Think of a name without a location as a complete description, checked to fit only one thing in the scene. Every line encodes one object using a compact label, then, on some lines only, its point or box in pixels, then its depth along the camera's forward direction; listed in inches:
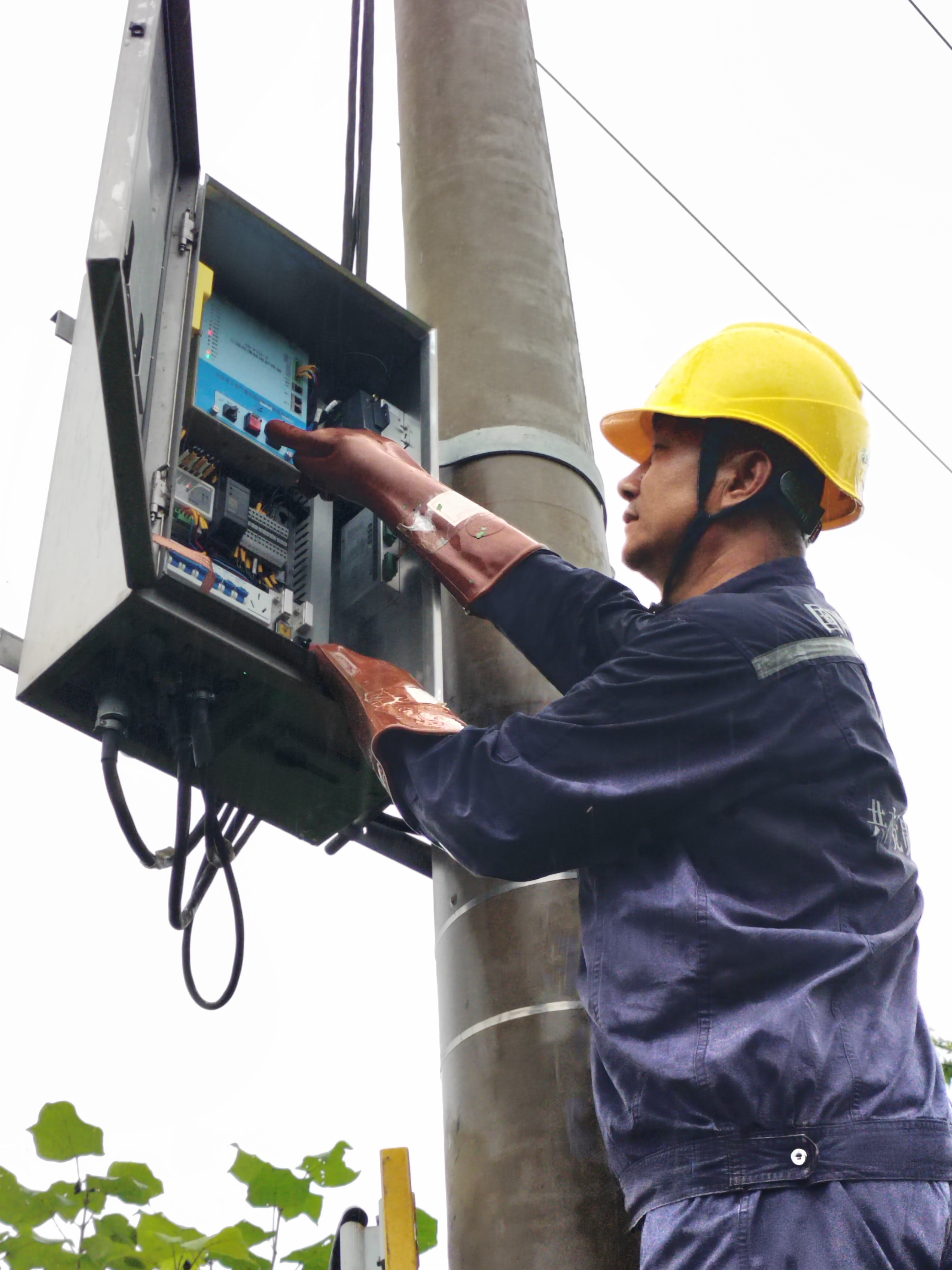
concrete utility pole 86.1
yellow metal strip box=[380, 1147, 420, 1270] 89.2
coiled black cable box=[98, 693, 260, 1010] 104.7
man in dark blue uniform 73.8
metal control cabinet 92.3
